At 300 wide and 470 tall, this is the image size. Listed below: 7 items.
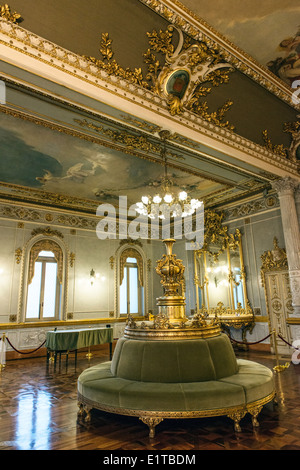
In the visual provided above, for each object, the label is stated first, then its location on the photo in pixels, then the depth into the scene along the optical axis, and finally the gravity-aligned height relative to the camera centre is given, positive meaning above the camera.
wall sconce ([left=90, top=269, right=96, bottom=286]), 10.36 +0.90
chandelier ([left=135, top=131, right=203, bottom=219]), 6.19 +2.07
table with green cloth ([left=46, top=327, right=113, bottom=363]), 6.98 -0.86
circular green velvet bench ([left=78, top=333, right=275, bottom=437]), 3.02 -0.92
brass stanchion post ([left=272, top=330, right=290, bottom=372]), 5.84 -1.37
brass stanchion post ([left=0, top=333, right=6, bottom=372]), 7.46 -1.18
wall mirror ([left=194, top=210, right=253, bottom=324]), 9.03 +0.83
